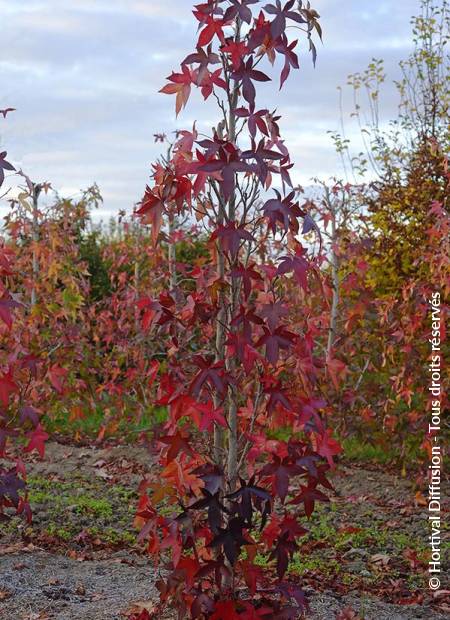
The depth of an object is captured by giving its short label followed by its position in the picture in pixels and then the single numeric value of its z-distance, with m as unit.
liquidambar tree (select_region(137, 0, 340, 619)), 2.68
